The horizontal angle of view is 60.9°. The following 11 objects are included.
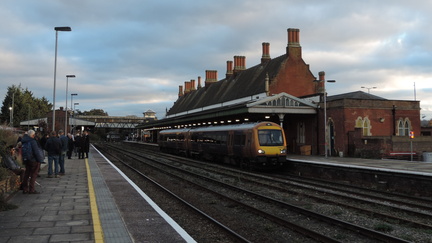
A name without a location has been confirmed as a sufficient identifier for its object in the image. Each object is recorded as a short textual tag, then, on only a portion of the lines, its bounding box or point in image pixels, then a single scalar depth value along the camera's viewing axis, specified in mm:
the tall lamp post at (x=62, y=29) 22391
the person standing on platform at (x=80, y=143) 24453
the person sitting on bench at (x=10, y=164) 9344
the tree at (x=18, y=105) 78594
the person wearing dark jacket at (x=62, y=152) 14722
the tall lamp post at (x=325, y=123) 26211
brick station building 27078
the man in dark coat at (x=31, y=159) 9633
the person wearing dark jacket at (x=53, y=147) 13094
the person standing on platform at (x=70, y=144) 23359
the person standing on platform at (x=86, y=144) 23944
